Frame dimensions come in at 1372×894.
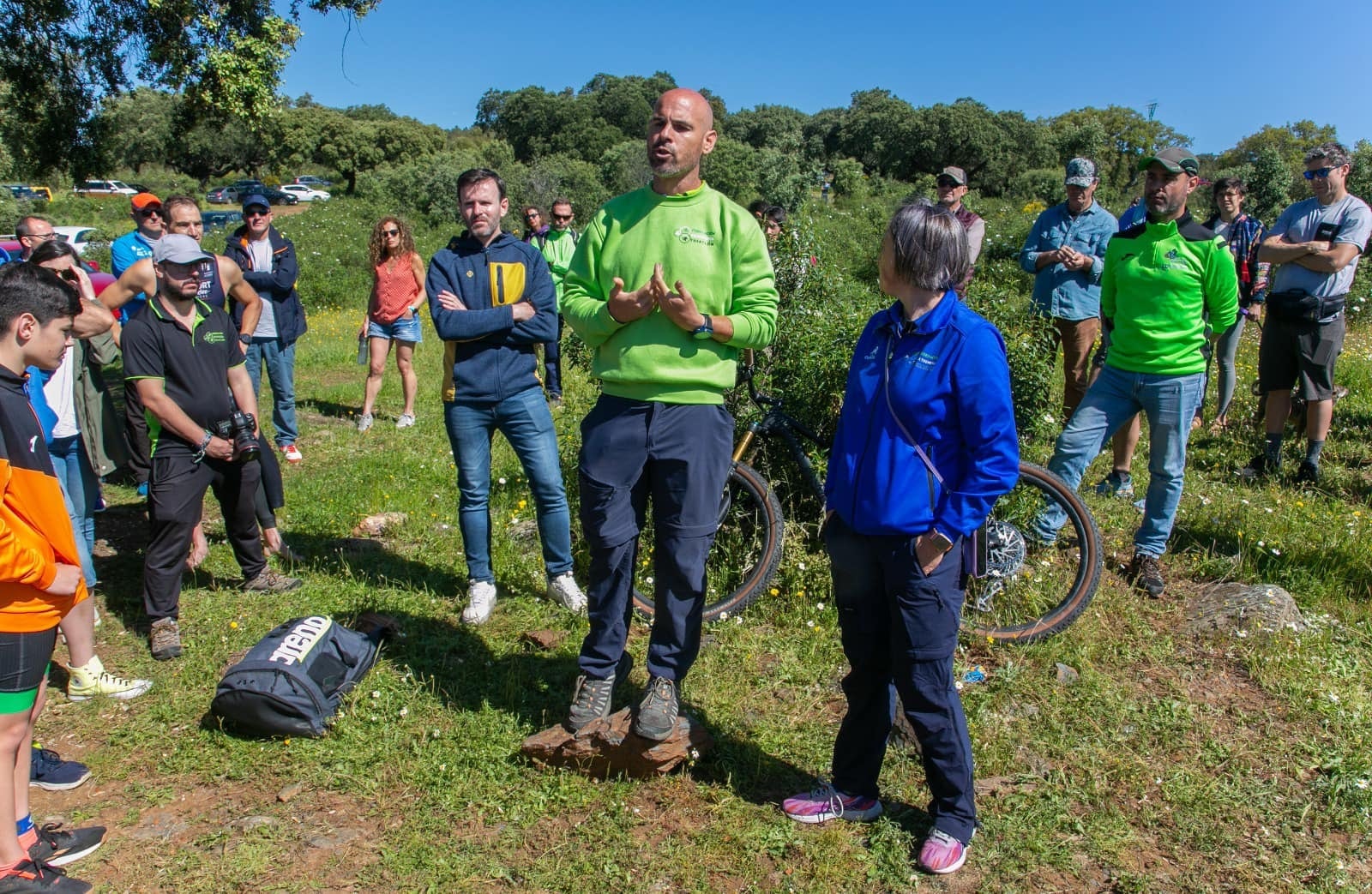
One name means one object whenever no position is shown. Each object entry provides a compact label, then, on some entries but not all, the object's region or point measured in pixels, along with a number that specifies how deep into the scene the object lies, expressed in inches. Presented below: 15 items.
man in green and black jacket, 181.9
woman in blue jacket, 101.9
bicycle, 169.2
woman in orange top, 324.5
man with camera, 167.5
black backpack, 137.7
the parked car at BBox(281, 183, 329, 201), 2045.2
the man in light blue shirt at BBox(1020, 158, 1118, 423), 270.2
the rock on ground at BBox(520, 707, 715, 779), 125.6
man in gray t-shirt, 226.8
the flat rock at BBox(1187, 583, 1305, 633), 166.2
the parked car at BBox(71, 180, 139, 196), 1777.8
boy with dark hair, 103.9
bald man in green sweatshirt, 121.5
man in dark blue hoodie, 167.8
